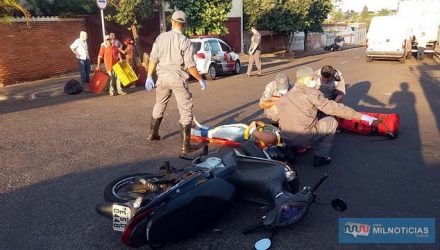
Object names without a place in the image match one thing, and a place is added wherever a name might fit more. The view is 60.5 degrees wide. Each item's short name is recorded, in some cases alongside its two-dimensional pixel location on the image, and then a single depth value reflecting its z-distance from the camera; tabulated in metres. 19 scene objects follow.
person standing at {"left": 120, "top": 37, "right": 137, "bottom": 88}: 12.34
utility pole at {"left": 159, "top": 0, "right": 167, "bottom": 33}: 17.88
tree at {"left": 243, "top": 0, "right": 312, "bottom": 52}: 28.19
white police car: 13.88
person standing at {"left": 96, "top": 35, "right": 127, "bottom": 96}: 10.56
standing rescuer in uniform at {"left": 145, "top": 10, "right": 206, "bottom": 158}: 5.44
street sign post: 11.66
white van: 19.22
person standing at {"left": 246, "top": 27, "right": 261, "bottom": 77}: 14.80
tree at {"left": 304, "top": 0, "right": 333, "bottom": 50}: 31.00
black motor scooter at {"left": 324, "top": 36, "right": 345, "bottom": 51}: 39.95
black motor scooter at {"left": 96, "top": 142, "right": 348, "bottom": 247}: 2.88
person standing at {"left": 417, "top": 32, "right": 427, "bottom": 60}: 21.47
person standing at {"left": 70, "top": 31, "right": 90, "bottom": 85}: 11.85
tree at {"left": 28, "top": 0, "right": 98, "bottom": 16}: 14.77
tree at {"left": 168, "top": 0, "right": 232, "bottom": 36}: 19.30
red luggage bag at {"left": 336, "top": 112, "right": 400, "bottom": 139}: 6.12
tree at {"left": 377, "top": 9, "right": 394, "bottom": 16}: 108.22
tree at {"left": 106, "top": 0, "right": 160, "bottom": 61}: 15.34
